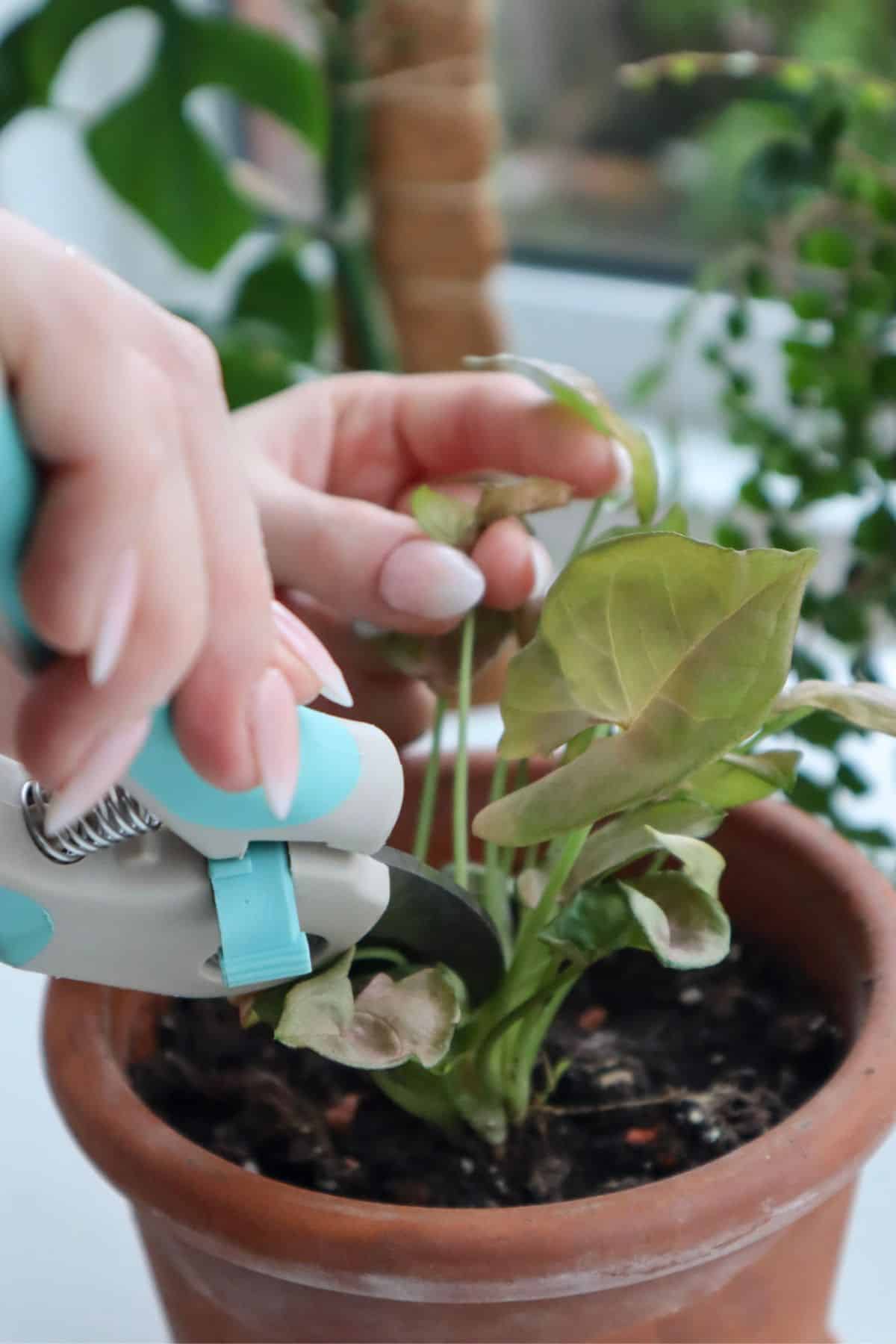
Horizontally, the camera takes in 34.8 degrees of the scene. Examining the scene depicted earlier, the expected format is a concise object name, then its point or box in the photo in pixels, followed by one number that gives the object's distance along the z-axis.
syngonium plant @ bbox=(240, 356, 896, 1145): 0.36
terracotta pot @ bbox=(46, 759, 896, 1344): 0.38
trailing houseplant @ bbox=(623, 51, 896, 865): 0.67
